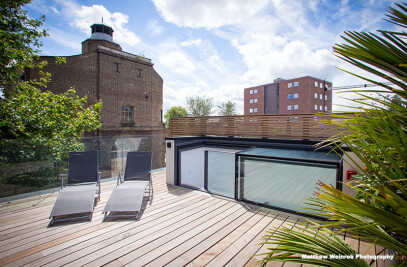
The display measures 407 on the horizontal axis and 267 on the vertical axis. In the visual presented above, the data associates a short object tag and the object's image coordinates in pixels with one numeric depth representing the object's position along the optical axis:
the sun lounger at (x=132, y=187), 3.61
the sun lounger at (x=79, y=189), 3.43
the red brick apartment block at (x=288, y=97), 38.53
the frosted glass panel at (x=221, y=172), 5.51
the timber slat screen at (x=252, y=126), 5.33
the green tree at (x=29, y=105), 5.51
